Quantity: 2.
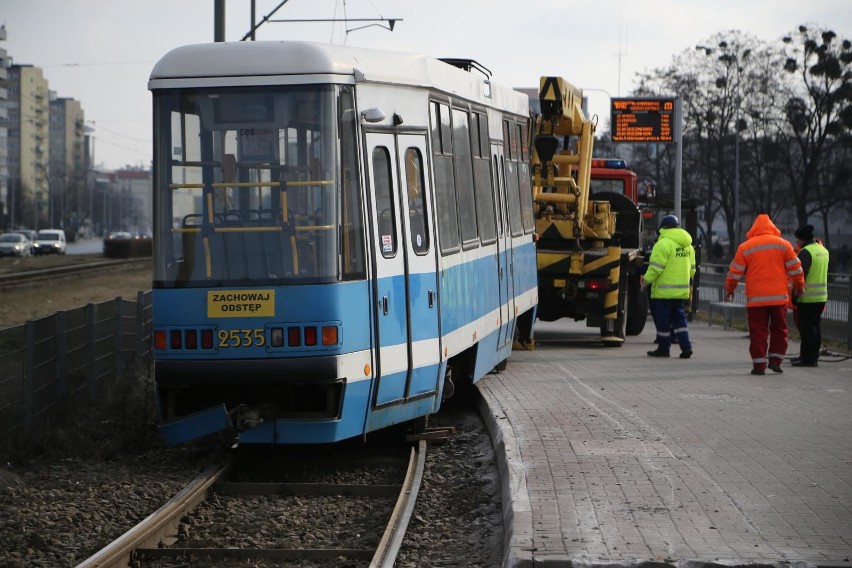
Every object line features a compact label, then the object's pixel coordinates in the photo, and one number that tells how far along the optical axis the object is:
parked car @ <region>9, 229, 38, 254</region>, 81.47
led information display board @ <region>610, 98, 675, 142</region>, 29.17
